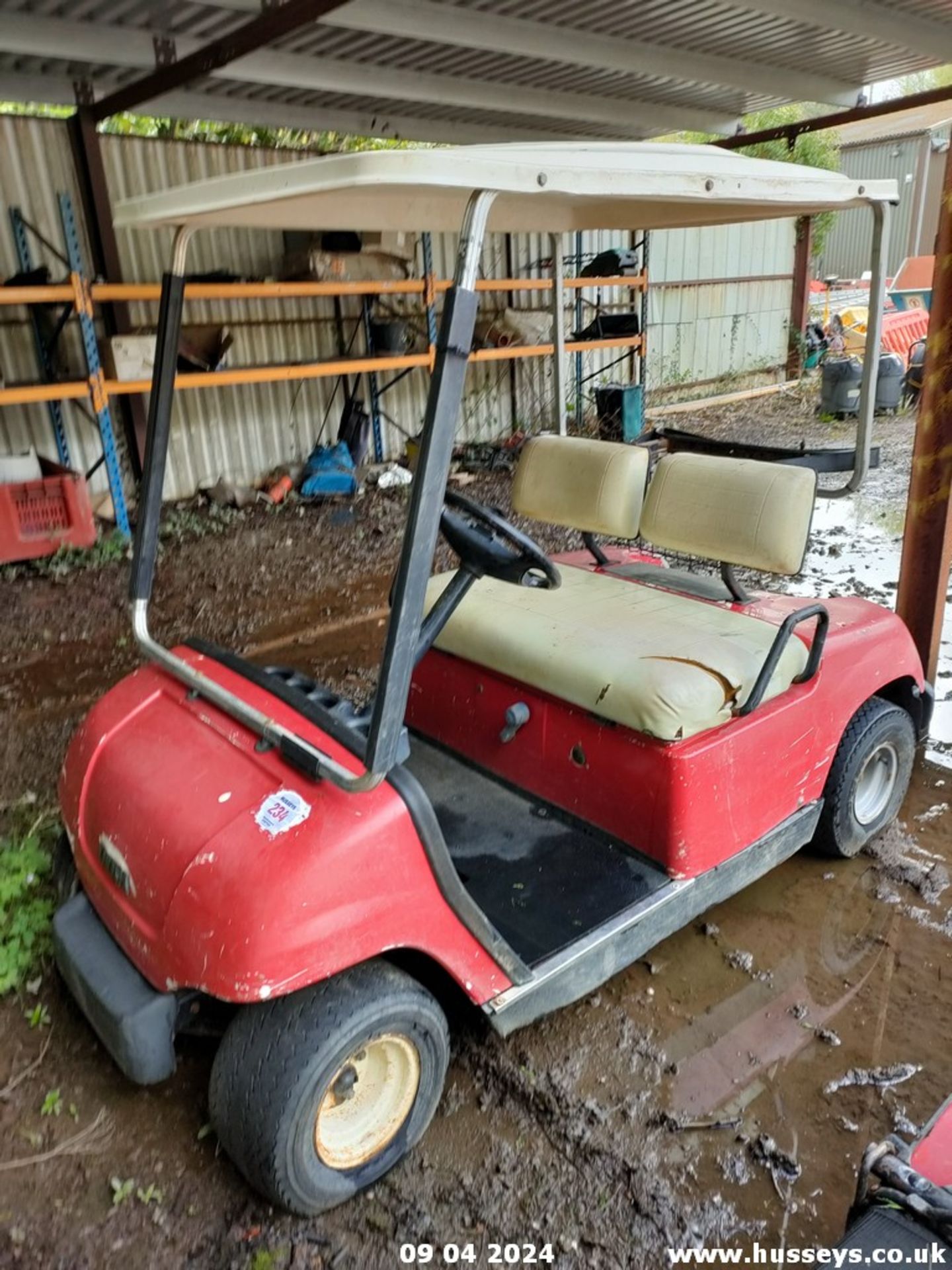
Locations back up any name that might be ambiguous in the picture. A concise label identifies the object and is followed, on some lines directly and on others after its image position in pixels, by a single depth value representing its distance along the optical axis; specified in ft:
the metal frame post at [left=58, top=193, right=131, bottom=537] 20.71
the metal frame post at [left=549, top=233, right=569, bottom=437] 12.20
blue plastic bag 27.27
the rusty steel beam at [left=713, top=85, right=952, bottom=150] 22.79
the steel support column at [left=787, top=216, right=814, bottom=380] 46.98
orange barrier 40.47
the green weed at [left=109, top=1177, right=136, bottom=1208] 6.33
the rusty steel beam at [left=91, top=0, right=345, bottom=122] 15.99
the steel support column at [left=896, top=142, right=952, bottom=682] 10.88
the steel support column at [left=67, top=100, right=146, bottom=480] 22.81
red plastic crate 20.07
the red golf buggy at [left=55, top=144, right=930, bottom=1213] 5.64
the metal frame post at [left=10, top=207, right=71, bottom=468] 22.84
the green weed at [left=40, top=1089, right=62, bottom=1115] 7.00
